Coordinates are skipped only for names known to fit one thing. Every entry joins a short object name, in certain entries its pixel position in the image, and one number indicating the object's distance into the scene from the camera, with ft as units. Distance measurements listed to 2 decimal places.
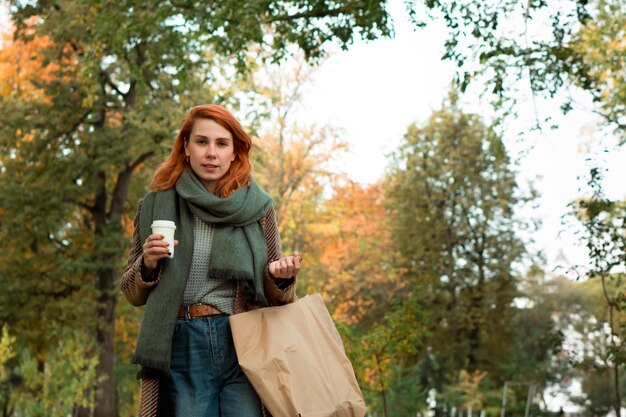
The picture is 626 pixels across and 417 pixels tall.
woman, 11.78
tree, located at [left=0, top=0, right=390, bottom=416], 67.41
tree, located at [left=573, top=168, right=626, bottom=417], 35.19
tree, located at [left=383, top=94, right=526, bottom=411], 96.89
